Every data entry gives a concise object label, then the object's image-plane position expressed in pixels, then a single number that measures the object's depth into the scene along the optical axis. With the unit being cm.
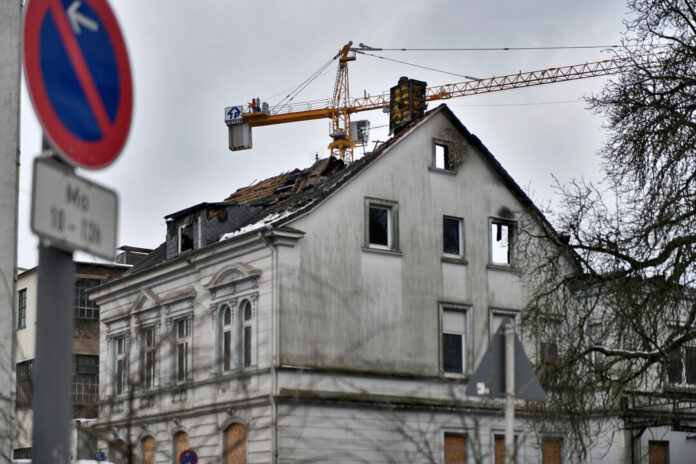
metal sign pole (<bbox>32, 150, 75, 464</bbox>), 870
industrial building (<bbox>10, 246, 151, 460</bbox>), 9510
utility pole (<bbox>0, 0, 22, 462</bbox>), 2760
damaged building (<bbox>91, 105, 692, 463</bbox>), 6511
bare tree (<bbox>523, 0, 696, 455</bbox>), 4309
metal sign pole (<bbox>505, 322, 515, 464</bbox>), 1768
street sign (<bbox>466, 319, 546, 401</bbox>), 1793
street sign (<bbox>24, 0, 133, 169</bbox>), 853
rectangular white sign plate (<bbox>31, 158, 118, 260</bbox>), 832
